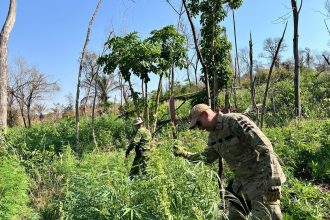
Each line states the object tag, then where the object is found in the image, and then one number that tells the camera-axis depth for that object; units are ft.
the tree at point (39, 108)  126.03
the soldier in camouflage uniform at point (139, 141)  26.19
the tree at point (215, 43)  28.89
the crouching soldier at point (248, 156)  11.56
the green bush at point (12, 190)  15.49
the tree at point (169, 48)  34.50
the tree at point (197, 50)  20.73
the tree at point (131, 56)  32.22
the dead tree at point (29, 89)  107.80
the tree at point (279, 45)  28.28
